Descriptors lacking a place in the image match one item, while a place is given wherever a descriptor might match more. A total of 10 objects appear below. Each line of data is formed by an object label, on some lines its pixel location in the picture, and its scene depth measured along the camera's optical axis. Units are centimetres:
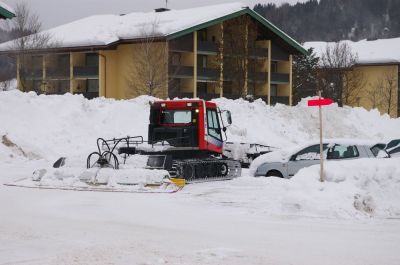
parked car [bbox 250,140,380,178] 1733
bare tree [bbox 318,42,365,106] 6450
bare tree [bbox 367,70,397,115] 6900
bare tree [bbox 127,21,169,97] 4550
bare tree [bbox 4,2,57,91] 4450
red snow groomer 1870
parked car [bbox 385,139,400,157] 2244
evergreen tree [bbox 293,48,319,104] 7019
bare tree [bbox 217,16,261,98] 5147
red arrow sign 1402
